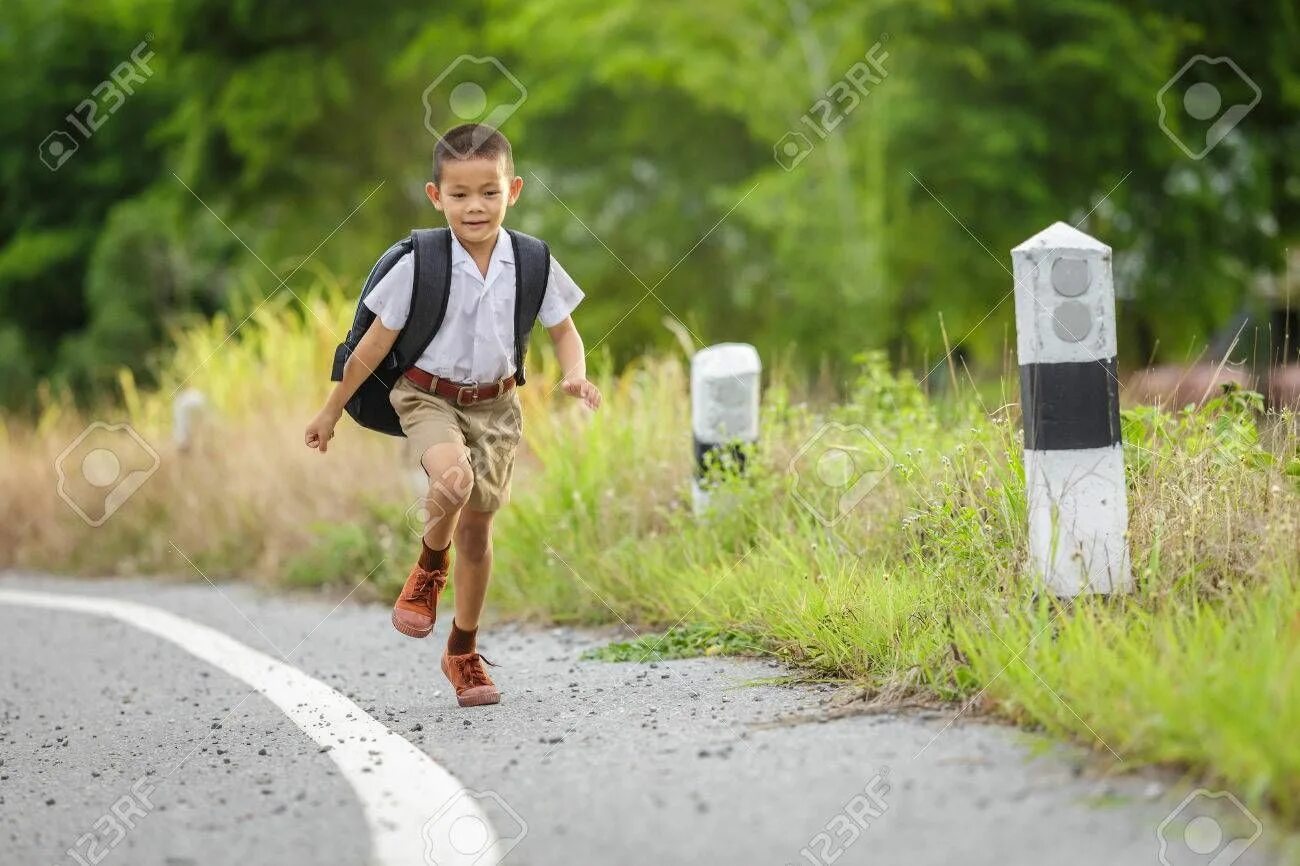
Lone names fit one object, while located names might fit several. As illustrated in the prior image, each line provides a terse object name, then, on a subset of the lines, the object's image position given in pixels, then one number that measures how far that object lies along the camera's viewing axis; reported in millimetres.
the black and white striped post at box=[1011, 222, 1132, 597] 8125
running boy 8945
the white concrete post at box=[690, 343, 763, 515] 12766
